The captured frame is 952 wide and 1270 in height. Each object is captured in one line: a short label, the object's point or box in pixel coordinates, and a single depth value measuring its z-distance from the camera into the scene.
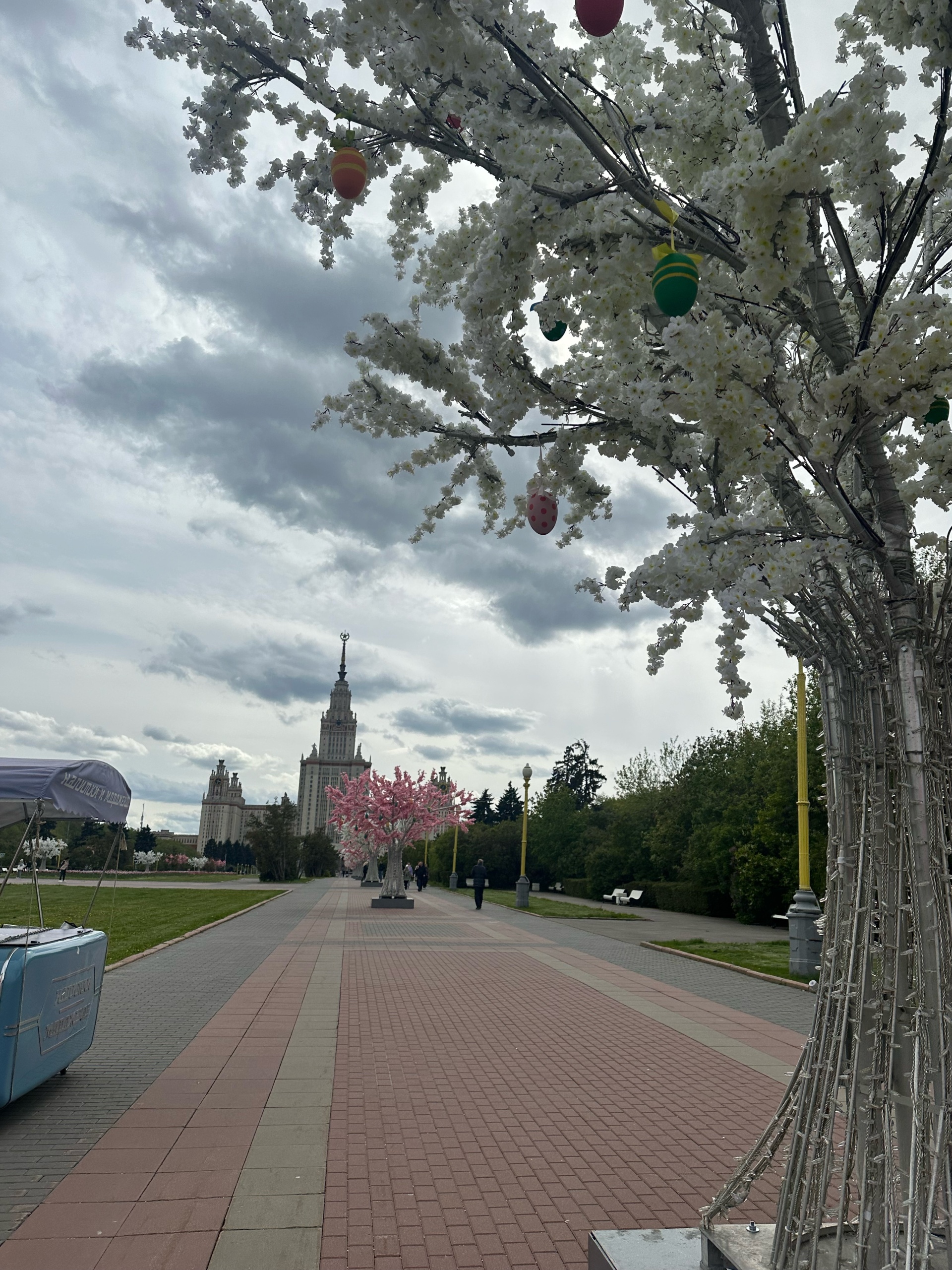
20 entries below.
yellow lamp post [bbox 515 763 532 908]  28.91
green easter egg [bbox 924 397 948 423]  3.06
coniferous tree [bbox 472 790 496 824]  93.69
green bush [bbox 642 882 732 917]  31.47
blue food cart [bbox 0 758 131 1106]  5.15
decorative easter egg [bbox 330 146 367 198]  3.68
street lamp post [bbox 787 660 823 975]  12.45
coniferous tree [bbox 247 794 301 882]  52.28
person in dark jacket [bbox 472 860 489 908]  26.97
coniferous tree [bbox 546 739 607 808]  87.06
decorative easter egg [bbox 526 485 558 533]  4.57
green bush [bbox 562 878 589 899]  44.41
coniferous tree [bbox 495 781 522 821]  90.38
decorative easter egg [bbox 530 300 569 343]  3.73
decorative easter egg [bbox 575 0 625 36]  3.06
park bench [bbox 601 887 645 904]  35.84
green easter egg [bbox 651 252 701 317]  2.88
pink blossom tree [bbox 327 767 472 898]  26.48
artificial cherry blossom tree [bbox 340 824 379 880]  34.44
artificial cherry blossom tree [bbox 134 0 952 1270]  2.74
